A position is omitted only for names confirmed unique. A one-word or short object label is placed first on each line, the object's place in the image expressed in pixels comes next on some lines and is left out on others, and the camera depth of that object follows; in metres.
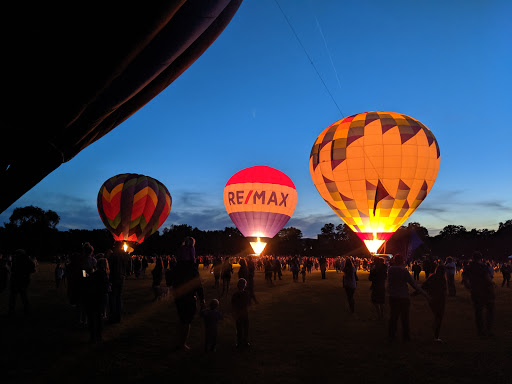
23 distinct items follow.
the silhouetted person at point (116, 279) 8.02
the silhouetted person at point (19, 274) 8.66
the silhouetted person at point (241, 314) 6.28
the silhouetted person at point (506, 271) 19.38
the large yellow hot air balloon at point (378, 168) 22.00
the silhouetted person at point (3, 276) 7.83
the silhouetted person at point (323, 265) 23.00
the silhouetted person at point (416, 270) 19.81
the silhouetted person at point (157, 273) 12.82
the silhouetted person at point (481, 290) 7.25
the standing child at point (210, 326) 5.96
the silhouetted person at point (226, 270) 13.32
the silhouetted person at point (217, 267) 14.91
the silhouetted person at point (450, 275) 12.93
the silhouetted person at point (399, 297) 6.69
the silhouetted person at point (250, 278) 11.74
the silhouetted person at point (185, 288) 5.97
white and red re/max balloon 32.75
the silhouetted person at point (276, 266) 21.34
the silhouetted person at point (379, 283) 9.13
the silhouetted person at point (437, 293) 6.84
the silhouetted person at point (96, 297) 6.32
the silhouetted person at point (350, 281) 9.84
